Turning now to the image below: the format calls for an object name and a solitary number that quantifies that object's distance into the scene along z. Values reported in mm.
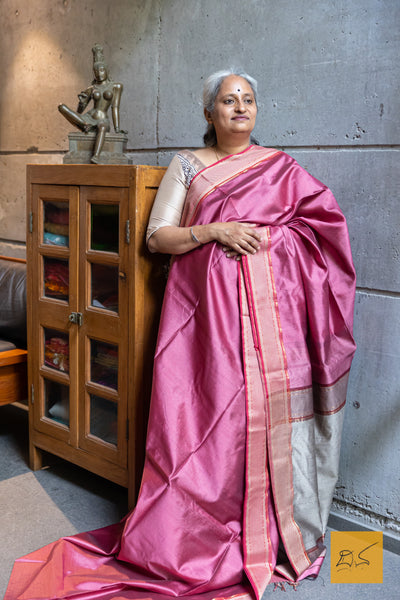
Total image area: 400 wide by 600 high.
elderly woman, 2105
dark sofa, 3168
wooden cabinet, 2445
